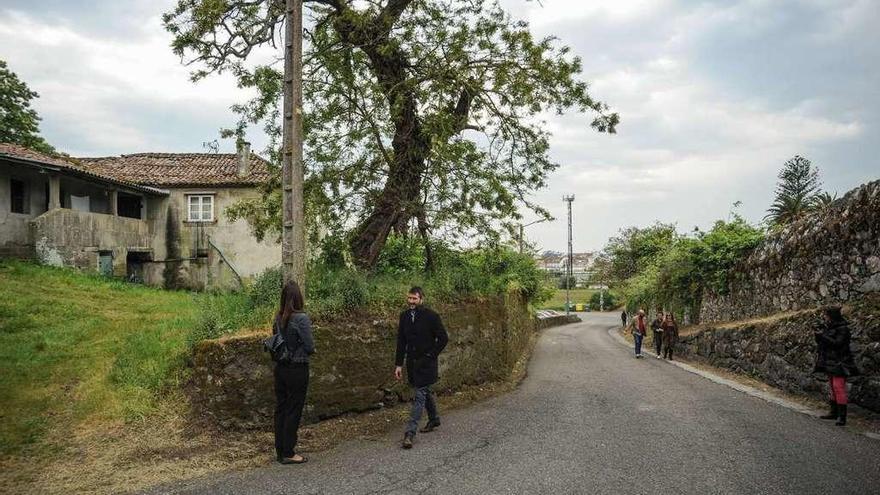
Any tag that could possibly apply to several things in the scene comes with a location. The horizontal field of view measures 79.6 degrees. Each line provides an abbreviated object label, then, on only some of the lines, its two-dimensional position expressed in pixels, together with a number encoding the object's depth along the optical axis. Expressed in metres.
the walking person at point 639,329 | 17.95
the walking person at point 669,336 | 17.50
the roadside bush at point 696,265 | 16.59
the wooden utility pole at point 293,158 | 7.17
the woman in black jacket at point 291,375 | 5.71
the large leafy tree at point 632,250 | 36.51
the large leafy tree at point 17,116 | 30.34
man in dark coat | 6.65
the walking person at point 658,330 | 18.81
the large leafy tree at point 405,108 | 9.75
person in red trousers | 7.29
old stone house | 18.91
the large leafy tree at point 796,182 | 39.36
